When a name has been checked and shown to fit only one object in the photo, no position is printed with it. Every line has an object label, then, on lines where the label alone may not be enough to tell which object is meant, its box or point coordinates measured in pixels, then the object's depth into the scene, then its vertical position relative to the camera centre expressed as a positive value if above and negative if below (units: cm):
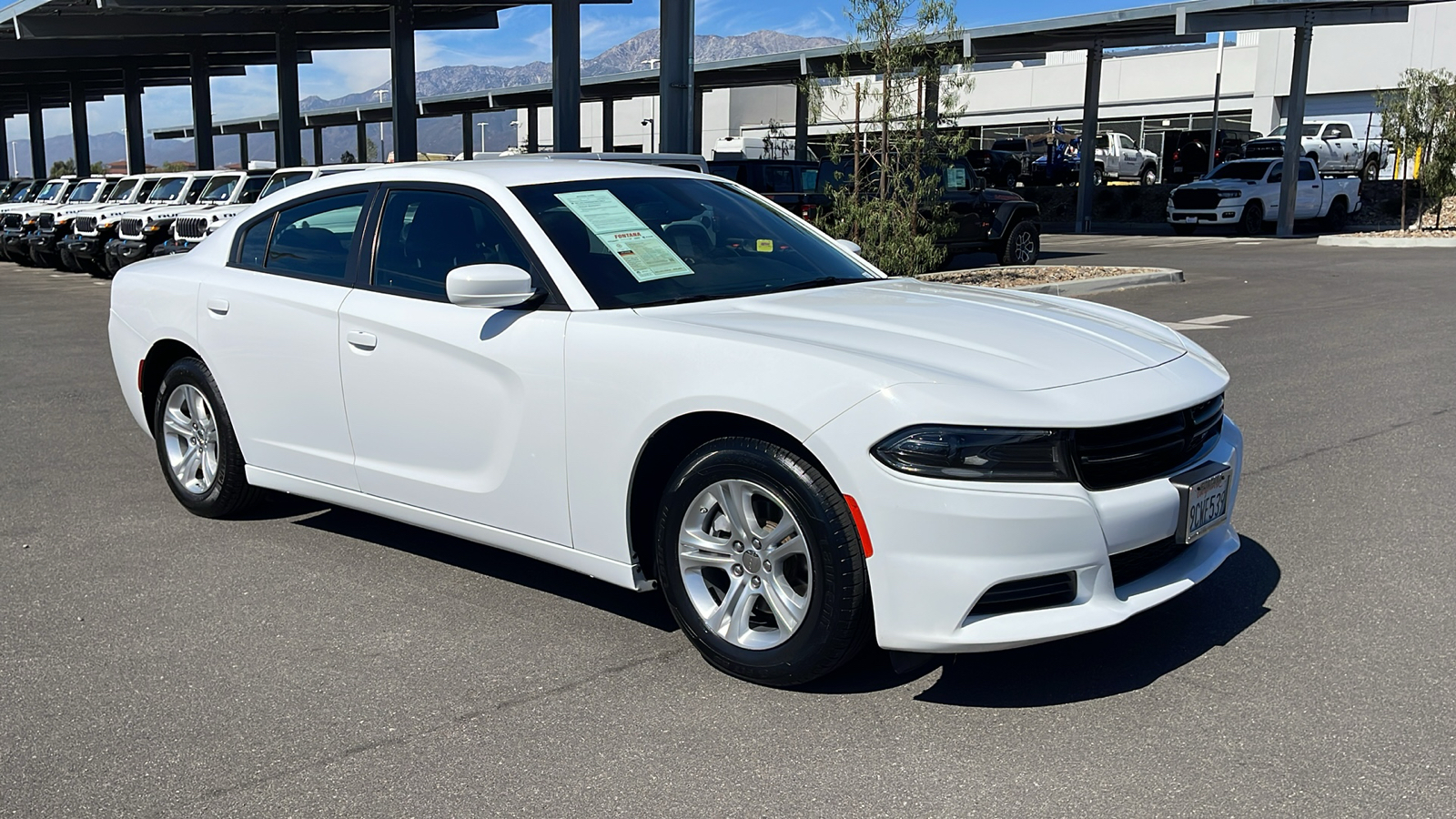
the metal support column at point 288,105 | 3512 +161
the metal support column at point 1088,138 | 3375 +89
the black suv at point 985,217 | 1900 -70
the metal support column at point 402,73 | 3080 +216
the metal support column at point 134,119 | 4694 +151
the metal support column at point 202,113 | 4125 +156
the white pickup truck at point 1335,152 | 3822 +71
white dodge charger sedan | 347 -75
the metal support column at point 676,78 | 2200 +152
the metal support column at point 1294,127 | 2834 +104
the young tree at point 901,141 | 1568 +36
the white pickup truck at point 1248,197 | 2947 -54
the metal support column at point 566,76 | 2639 +184
